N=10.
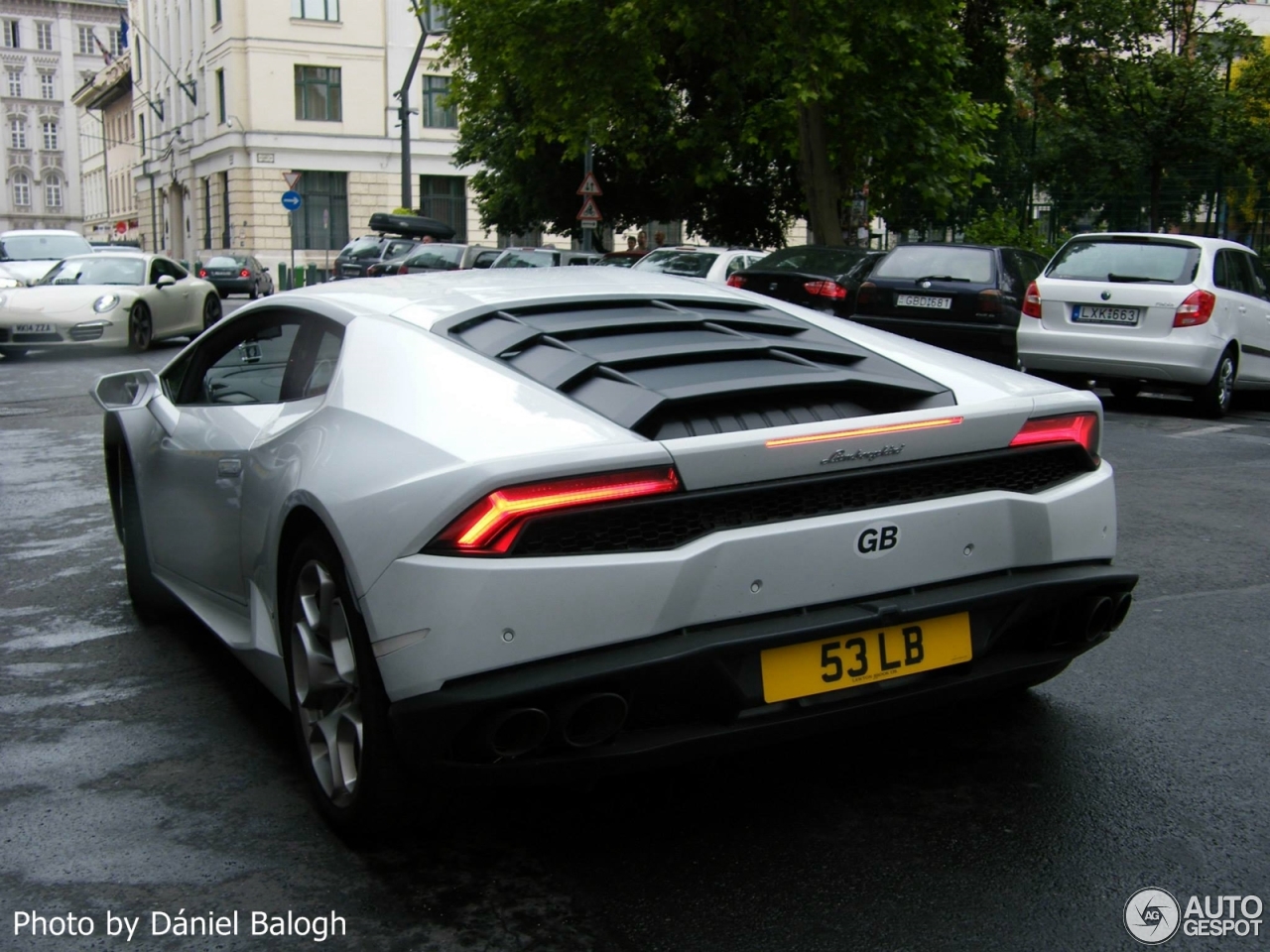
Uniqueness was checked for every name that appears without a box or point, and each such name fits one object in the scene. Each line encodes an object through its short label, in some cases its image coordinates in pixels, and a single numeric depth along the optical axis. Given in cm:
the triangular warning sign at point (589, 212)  2773
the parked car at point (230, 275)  3759
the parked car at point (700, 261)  1812
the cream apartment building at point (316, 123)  5084
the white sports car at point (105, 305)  1752
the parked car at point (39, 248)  2438
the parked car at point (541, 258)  2595
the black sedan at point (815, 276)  1573
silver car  283
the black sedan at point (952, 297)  1434
